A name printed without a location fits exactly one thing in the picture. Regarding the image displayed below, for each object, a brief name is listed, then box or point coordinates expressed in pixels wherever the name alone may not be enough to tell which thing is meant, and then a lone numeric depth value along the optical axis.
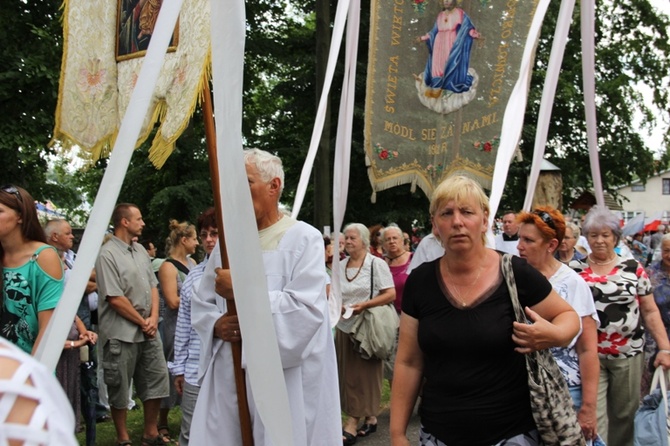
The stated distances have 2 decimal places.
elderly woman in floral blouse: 5.16
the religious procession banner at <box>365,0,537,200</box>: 6.63
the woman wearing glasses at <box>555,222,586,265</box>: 6.95
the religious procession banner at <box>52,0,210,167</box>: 3.32
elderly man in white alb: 3.52
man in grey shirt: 6.25
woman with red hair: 4.02
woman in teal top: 3.94
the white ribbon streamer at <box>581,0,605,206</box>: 5.93
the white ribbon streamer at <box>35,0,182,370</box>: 2.70
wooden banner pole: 3.41
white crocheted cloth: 0.95
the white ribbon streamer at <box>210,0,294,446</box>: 2.88
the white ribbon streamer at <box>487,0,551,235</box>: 4.91
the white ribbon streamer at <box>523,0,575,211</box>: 5.73
